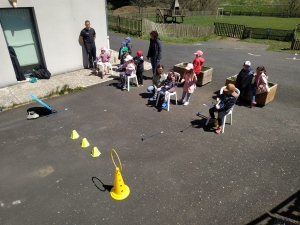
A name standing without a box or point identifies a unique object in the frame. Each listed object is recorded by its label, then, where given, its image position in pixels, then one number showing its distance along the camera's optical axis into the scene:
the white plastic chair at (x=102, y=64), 10.04
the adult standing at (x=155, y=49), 8.99
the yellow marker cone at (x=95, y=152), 5.40
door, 8.76
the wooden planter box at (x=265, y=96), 7.77
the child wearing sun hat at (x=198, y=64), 8.72
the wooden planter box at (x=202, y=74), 9.45
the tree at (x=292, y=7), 45.42
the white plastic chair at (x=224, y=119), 6.17
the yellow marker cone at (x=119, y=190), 4.21
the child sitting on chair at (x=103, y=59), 10.06
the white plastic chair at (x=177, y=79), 7.55
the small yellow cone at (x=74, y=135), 6.07
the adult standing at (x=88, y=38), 10.12
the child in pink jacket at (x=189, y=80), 7.36
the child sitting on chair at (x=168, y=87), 7.46
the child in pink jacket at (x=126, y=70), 8.75
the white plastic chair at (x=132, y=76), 8.89
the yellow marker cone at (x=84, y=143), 5.72
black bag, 9.70
